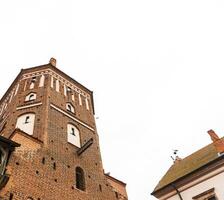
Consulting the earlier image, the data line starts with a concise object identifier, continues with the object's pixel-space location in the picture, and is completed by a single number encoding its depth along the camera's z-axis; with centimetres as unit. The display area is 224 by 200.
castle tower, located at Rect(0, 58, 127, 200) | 1444
